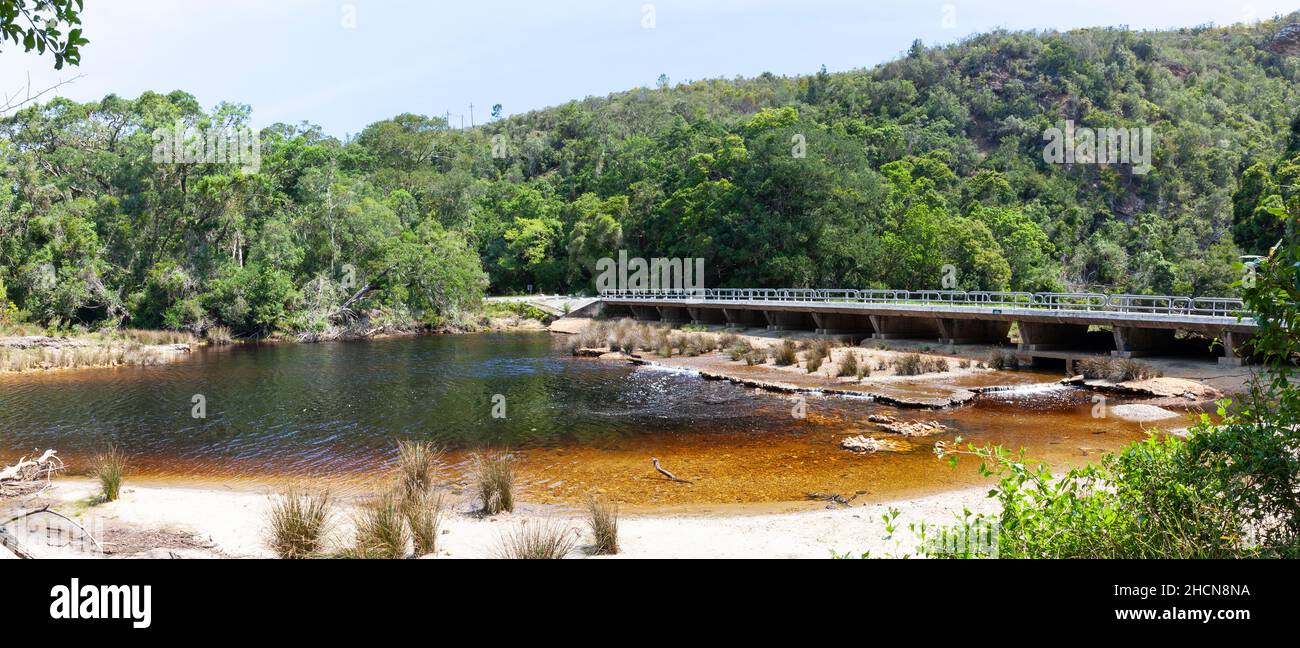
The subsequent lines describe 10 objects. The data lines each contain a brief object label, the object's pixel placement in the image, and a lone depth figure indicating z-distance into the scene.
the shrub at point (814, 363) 28.69
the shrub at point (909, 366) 27.28
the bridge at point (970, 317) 26.23
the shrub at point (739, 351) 33.03
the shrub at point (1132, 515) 5.13
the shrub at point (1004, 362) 28.66
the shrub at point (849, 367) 26.94
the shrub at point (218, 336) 44.19
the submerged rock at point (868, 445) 16.58
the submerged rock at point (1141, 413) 19.43
